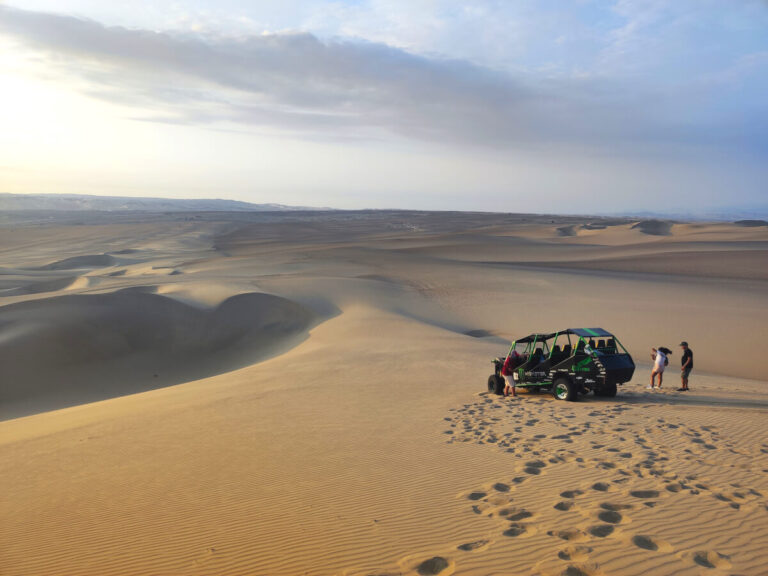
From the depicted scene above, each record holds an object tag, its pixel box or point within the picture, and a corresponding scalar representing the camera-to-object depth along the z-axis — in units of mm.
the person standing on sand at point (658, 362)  14328
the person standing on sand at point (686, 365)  13625
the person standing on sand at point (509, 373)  13148
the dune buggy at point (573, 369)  12328
